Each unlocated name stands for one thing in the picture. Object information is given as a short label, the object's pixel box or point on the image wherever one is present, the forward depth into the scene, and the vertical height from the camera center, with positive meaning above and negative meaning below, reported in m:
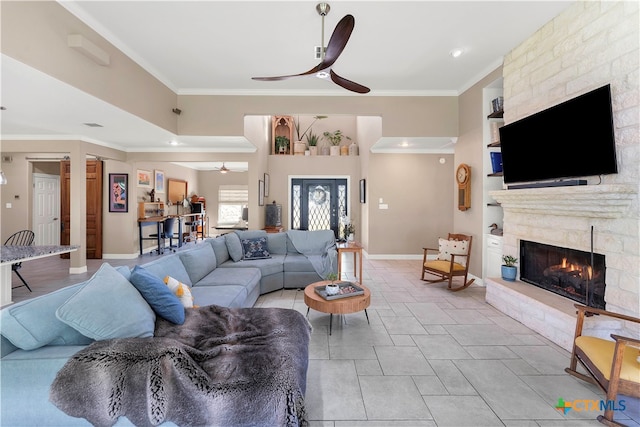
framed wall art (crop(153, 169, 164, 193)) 7.52 +0.86
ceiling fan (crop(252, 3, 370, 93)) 2.10 +1.37
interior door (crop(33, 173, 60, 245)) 6.23 +0.04
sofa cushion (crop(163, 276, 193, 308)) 2.27 -0.66
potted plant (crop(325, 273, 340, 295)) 2.80 -0.78
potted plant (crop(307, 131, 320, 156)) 7.72 +1.93
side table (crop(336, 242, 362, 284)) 4.04 -0.54
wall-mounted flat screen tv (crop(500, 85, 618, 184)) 2.31 +0.70
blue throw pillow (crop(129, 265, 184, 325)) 1.91 -0.61
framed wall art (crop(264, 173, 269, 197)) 7.13 +0.72
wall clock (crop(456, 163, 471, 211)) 4.44 +0.45
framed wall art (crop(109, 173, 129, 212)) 6.22 +0.43
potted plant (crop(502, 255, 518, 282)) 3.40 -0.69
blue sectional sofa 1.33 -0.66
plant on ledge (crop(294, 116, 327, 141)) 8.31 +2.60
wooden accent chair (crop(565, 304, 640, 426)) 1.60 -0.94
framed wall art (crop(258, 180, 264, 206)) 6.30 +0.45
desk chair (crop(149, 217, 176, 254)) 6.79 -0.47
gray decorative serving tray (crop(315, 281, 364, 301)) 2.77 -0.83
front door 7.81 +0.29
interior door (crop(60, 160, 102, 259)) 6.14 +0.02
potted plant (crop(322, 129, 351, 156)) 7.68 +2.15
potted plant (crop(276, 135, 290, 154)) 7.64 +1.88
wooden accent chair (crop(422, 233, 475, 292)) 4.16 -0.78
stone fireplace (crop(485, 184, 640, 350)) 2.25 -0.26
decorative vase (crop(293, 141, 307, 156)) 7.66 +1.79
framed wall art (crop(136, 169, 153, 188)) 6.66 +0.83
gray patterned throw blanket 1.26 -0.83
